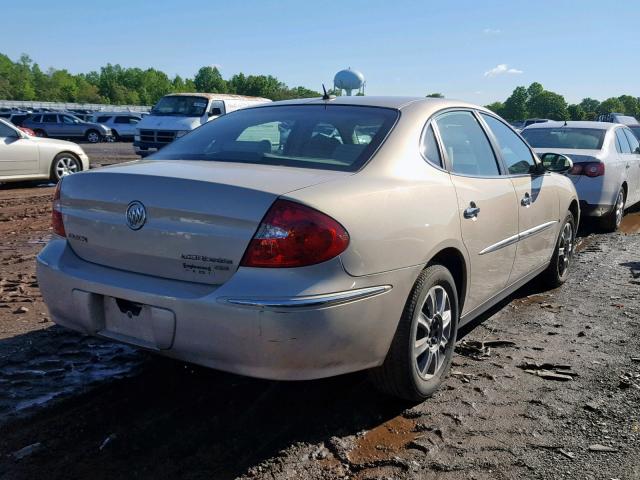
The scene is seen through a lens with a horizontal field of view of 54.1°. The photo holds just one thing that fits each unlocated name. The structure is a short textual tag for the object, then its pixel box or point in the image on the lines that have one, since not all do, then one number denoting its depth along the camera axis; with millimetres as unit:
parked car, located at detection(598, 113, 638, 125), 27525
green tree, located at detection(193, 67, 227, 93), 155375
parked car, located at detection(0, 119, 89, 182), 11602
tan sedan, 2615
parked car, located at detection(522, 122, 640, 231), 8047
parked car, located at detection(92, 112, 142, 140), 37188
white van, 17109
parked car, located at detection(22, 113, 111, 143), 33550
